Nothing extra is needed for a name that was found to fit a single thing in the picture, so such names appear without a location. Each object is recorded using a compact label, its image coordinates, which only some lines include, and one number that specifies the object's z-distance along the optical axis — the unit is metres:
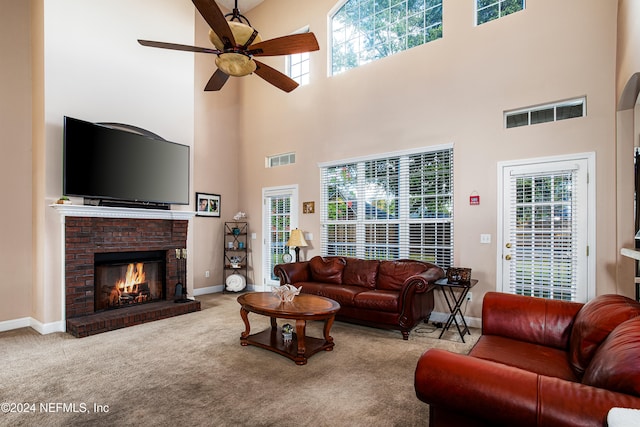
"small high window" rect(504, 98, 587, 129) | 3.86
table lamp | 5.85
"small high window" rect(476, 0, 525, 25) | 4.30
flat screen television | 4.32
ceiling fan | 2.78
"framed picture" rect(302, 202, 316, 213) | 6.08
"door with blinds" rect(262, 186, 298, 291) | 6.52
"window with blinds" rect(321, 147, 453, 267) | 4.74
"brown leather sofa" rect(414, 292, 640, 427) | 1.27
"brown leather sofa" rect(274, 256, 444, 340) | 3.97
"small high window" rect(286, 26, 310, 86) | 6.44
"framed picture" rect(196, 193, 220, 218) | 6.56
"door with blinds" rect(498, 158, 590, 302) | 3.76
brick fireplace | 4.25
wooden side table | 3.96
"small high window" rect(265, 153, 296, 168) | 6.51
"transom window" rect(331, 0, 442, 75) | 4.97
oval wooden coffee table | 3.25
